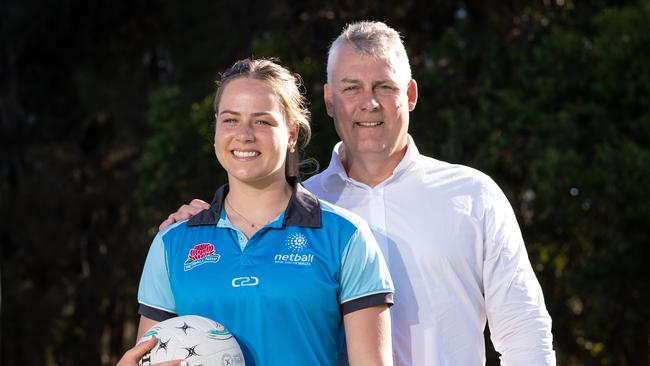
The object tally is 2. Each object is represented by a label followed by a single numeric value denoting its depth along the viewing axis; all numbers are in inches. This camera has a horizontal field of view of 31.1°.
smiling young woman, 139.9
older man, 166.2
